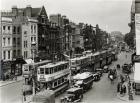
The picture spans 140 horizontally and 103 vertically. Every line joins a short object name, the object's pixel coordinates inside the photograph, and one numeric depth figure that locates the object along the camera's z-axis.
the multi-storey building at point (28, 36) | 37.57
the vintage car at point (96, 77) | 30.95
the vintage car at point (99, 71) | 33.70
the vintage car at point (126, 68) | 33.92
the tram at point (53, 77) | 22.61
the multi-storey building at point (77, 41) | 55.44
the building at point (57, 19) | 49.00
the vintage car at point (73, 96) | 20.77
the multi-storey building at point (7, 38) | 33.03
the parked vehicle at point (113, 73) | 32.29
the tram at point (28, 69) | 28.62
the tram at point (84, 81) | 25.05
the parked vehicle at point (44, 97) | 17.11
